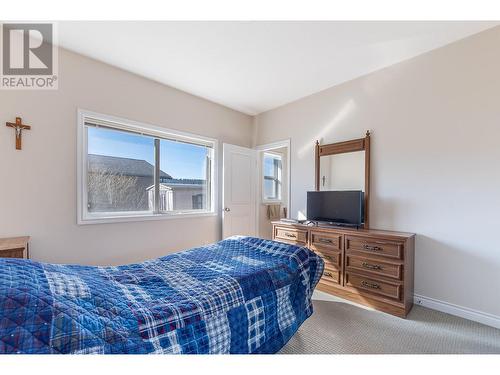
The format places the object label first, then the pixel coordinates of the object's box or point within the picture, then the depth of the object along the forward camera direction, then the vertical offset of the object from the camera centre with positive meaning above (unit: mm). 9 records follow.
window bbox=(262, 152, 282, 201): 4980 +225
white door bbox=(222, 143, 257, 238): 3918 -75
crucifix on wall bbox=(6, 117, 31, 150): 2224 +557
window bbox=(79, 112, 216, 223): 2750 +210
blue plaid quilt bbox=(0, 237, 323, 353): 837 -584
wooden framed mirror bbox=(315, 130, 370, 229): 2941 +290
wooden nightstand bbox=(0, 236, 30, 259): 1866 -517
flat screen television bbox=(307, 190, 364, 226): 2811 -256
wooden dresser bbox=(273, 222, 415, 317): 2330 -859
